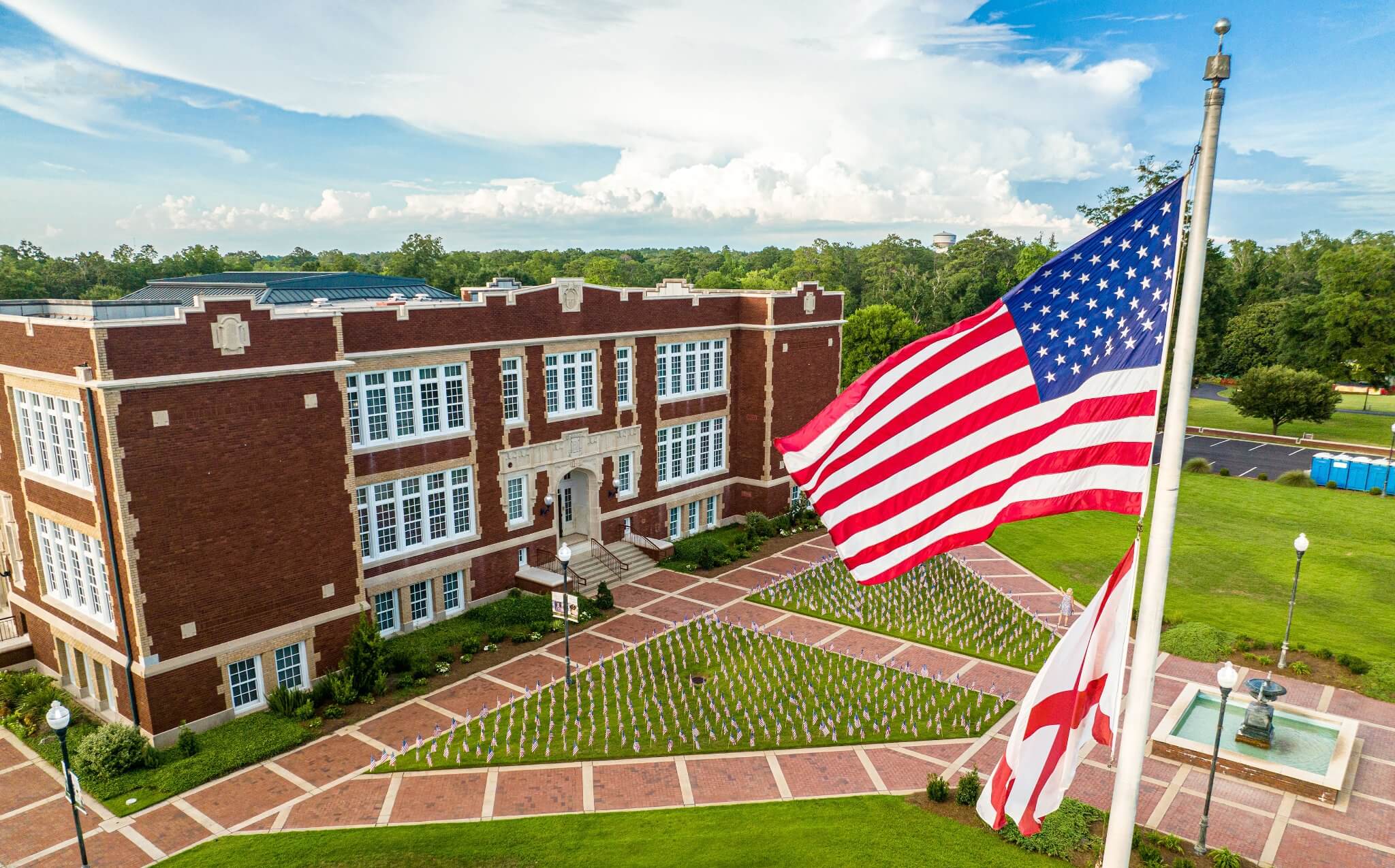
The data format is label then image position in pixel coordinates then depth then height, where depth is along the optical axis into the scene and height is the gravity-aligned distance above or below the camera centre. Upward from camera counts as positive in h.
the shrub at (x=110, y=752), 19.98 -11.38
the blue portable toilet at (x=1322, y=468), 49.47 -11.72
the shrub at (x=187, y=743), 20.83 -11.60
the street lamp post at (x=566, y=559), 23.81 -8.08
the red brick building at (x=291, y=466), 20.58 -5.77
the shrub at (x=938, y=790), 18.84 -11.59
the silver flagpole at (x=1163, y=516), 7.62 -2.40
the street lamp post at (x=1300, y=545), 24.34 -7.98
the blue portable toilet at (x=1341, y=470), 48.97 -11.63
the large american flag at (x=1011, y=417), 8.81 -1.67
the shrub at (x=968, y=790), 18.67 -11.50
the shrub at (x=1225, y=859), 16.70 -11.70
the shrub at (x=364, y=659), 23.88 -10.96
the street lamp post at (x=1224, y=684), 15.98 -7.89
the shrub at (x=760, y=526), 38.97 -11.74
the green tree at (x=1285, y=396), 60.09 -9.13
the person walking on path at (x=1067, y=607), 27.73 -11.98
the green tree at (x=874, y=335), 71.19 -5.35
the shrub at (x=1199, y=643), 26.95 -12.15
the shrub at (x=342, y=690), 23.28 -11.47
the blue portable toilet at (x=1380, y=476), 47.97 -11.79
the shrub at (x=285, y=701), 22.72 -11.53
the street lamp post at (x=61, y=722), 14.65 -7.84
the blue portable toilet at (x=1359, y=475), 48.44 -11.82
